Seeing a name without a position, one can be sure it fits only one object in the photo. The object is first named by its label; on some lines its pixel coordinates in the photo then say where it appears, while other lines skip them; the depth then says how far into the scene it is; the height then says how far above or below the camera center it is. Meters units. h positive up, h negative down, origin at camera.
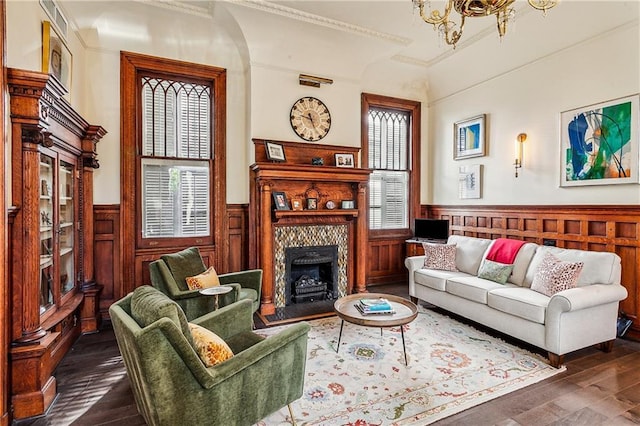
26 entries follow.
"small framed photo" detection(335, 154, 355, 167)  4.81 +0.73
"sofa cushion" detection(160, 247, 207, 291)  3.42 -0.59
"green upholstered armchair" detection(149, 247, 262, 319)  3.23 -0.76
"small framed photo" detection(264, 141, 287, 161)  4.36 +0.78
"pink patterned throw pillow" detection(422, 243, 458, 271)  4.45 -0.65
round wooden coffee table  2.83 -0.96
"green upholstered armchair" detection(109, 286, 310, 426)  1.54 -0.83
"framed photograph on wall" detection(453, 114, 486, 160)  5.16 +1.17
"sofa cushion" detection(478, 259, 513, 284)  3.79 -0.72
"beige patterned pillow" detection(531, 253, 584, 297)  3.10 -0.64
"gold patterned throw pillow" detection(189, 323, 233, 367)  1.78 -0.76
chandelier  2.14 +1.34
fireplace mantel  4.26 +0.14
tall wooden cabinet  2.27 -0.20
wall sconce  4.58 +0.84
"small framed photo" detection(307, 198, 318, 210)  4.63 +0.08
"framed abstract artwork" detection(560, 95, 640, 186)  3.47 +0.74
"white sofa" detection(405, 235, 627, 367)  2.87 -0.91
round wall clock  4.63 +1.30
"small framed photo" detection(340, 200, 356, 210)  4.80 +0.08
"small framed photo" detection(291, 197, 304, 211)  4.53 +0.08
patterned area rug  2.27 -1.38
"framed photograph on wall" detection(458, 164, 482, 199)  5.23 +0.46
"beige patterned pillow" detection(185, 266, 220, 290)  3.39 -0.74
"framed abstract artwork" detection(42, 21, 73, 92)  2.89 +1.47
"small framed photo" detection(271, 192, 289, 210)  4.33 +0.11
